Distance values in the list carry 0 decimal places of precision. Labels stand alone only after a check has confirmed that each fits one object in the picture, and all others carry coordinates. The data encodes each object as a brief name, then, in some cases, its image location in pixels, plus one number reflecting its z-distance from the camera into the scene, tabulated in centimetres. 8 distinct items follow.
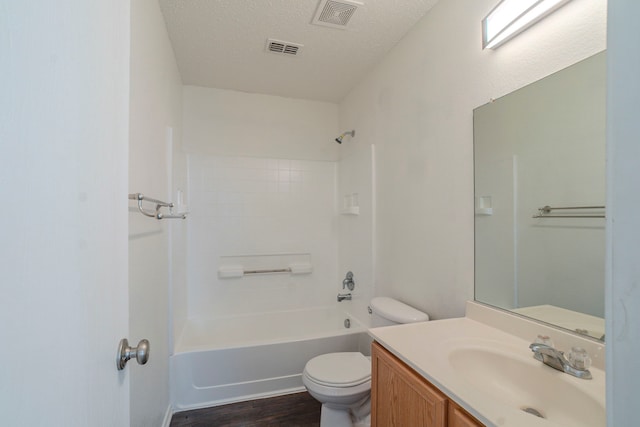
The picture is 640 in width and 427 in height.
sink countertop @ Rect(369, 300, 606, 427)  67
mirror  88
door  30
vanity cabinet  77
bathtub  195
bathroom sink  74
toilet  151
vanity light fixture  100
